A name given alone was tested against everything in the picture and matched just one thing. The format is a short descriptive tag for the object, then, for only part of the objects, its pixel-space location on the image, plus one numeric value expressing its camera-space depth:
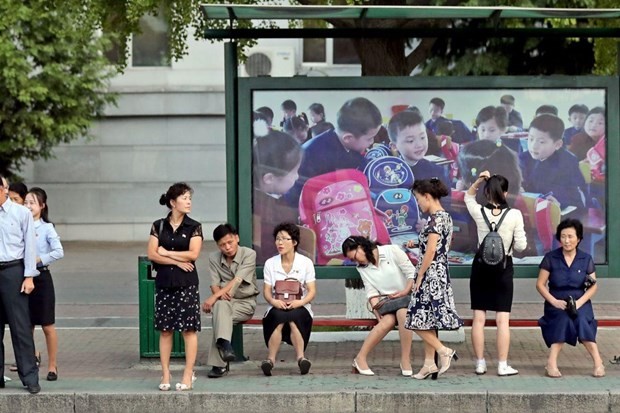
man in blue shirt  8.69
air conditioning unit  23.48
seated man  9.34
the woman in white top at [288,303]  9.36
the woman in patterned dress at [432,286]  9.08
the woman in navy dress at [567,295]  9.24
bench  9.76
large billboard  10.17
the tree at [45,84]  19.42
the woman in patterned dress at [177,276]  8.83
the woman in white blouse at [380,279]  9.38
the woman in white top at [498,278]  9.30
